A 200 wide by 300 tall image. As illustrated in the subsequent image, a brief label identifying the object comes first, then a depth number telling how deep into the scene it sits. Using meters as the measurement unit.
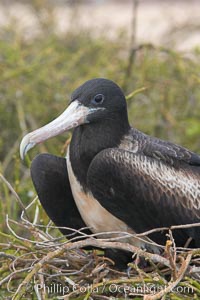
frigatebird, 8.09
